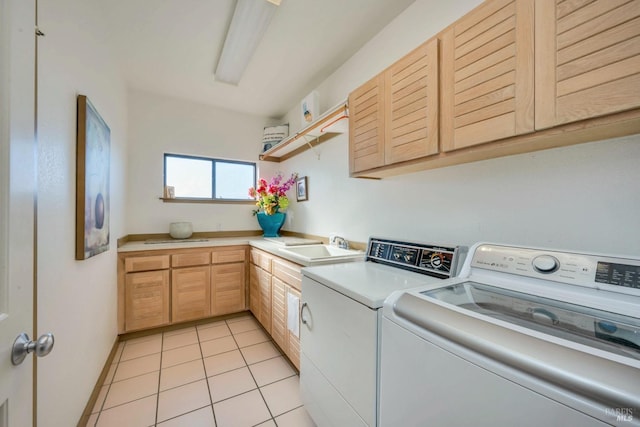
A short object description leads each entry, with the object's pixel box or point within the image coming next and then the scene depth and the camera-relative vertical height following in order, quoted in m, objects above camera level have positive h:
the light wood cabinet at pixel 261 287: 2.36 -0.81
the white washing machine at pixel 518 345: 0.48 -0.33
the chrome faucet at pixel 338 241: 2.19 -0.28
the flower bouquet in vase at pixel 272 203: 3.07 +0.10
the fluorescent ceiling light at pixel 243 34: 1.65 +1.39
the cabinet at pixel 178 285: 2.38 -0.81
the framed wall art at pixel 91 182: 1.35 +0.17
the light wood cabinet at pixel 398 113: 1.19 +0.56
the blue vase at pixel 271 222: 3.21 -0.15
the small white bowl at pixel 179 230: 3.00 -0.25
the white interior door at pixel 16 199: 0.54 +0.02
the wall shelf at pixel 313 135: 1.90 +0.77
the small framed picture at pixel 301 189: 2.95 +0.27
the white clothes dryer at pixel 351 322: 0.98 -0.52
